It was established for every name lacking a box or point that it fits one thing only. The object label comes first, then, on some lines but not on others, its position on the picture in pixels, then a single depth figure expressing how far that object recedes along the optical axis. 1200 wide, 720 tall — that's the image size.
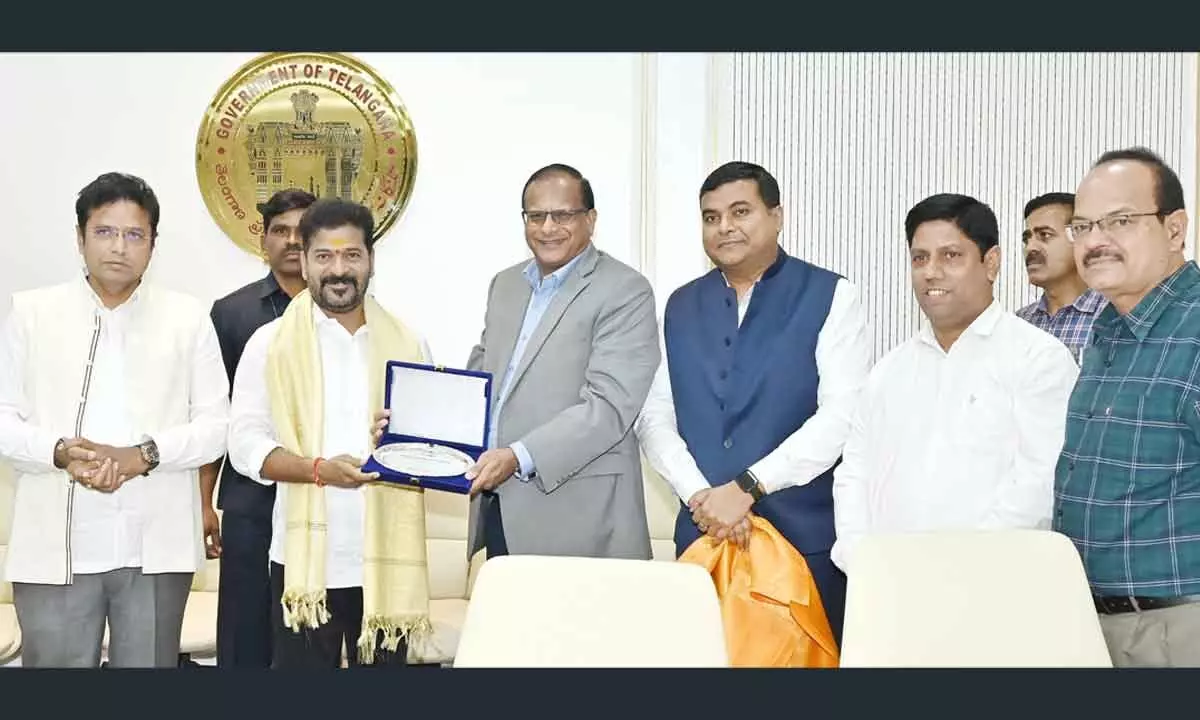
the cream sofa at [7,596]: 3.98
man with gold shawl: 3.21
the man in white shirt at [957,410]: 2.90
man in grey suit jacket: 3.34
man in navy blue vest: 3.32
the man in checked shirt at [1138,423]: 2.50
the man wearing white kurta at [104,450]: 3.21
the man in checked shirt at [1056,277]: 3.78
